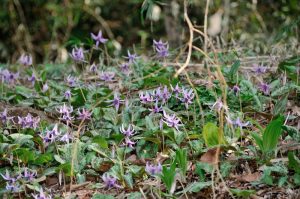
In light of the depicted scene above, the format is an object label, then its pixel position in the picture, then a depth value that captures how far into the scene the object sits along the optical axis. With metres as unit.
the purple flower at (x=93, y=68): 5.69
